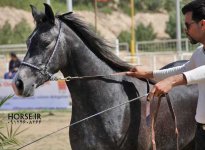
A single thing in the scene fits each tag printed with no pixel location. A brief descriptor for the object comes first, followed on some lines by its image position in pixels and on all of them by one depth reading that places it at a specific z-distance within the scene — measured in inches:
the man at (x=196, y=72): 153.7
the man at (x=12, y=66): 660.7
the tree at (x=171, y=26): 1862.2
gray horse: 201.2
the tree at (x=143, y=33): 1838.1
